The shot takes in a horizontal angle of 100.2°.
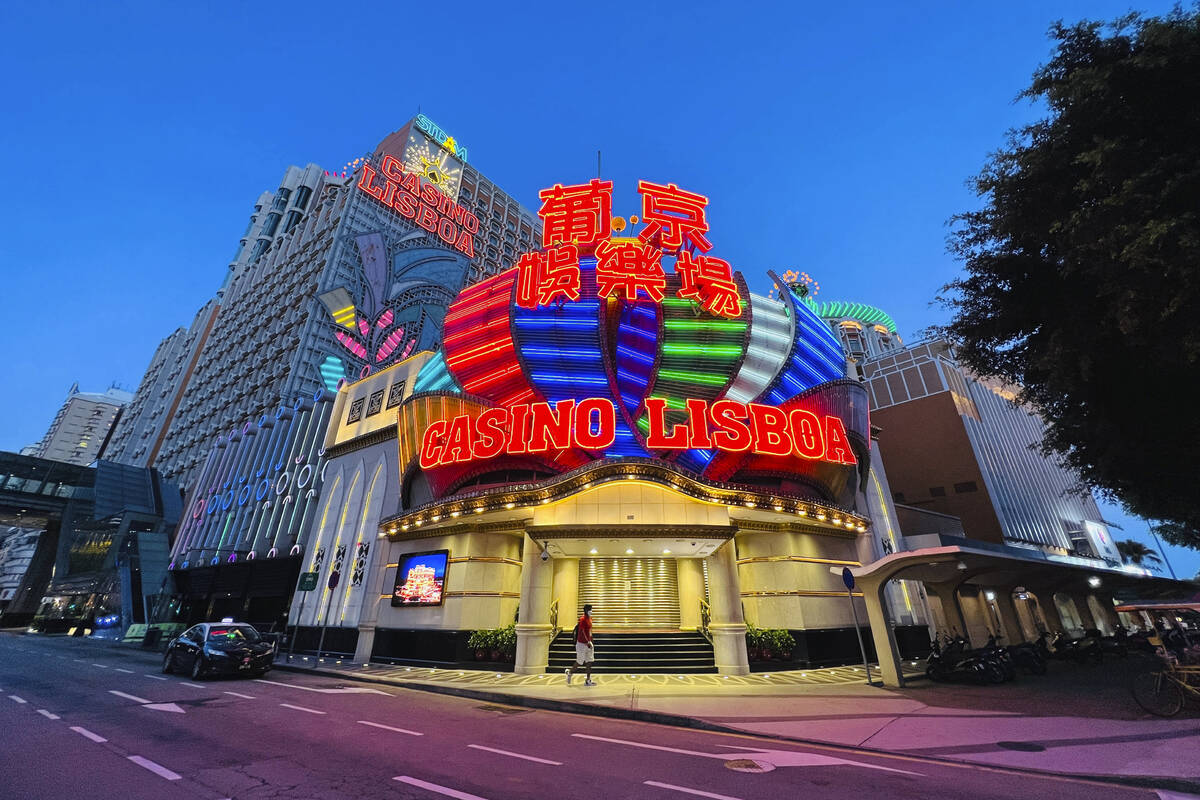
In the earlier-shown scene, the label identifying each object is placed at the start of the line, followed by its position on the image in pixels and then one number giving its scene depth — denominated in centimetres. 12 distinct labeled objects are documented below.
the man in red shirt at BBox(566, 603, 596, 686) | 1498
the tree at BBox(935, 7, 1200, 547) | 988
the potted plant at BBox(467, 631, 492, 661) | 1941
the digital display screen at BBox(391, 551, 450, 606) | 2102
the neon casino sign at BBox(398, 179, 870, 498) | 2283
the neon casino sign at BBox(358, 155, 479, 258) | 6462
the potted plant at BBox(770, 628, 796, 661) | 1922
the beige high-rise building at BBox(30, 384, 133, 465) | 12588
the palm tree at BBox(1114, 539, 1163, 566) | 6364
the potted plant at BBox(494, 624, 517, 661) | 1919
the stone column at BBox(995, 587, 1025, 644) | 2766
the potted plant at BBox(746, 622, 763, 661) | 1919
